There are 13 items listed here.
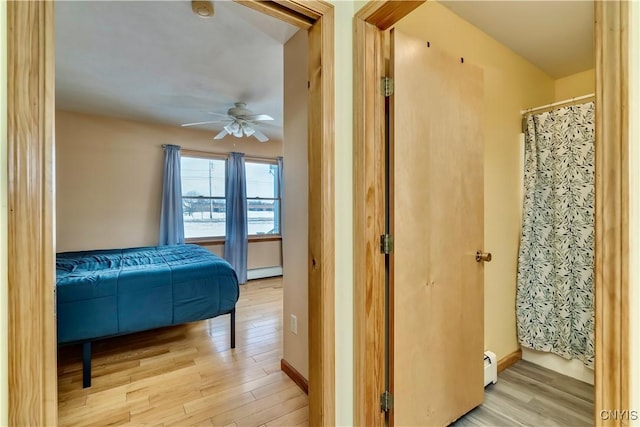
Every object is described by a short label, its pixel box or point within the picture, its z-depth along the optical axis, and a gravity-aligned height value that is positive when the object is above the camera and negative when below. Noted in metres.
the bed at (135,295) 2.03 -0.63
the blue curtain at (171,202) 4.26 +0.17
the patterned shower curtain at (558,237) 2.05 -0.20
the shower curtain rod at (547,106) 2.11 +0.81
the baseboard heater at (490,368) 1.94 -1.06
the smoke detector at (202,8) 1.70 +1.23
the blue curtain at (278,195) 5.41 +0.32
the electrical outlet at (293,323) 2.07 -0.80
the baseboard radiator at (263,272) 5.00 -1.06
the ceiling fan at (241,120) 3.27 +1.08
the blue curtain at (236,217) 4.75 -0.07
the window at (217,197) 4.65 +0.27
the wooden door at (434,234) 1.34 -0.12
